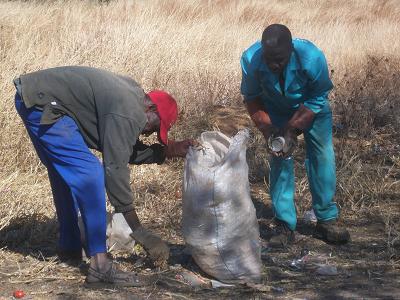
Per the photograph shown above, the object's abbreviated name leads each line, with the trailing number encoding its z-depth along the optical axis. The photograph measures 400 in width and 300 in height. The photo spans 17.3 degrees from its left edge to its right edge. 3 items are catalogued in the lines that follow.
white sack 7.60
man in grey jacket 7.21
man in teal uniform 8.57
